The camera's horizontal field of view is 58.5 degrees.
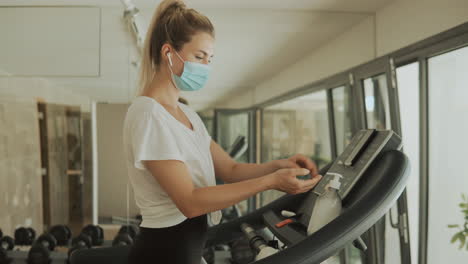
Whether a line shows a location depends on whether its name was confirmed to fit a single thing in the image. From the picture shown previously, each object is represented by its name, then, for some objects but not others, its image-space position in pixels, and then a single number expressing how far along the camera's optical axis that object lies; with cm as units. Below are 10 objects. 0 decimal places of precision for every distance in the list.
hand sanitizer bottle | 109
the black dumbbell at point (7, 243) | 335
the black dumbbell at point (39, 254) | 311
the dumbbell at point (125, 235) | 307
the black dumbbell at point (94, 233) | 332
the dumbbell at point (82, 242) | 314
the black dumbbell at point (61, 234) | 341
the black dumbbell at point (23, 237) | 340
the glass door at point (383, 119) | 263
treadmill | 92
